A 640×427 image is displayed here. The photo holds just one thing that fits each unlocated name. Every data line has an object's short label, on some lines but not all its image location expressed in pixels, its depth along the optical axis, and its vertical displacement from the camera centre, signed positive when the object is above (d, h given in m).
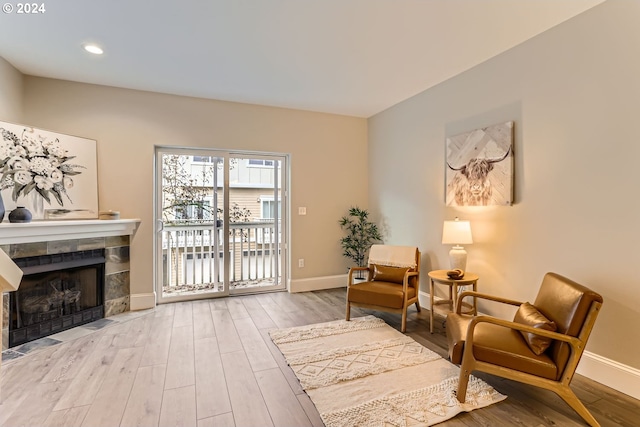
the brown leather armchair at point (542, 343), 2.10 -0.89
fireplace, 3.11 -0.52
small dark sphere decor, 3.08 -0.05
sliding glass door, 4.51 -0.18
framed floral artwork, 3.24 +0.37
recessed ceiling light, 3.08 +1.47
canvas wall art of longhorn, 3.18 +0.43
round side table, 3.22 -0.72
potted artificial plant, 5.27 -0.43
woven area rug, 2.19 -1.27
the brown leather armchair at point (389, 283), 3.54 -0.83
